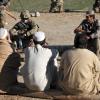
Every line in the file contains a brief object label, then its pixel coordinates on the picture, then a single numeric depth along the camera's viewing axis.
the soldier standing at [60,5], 21.12
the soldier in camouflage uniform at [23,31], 14.70
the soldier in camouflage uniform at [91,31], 13.56
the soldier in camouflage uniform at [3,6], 17.86
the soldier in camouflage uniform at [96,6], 20.80
